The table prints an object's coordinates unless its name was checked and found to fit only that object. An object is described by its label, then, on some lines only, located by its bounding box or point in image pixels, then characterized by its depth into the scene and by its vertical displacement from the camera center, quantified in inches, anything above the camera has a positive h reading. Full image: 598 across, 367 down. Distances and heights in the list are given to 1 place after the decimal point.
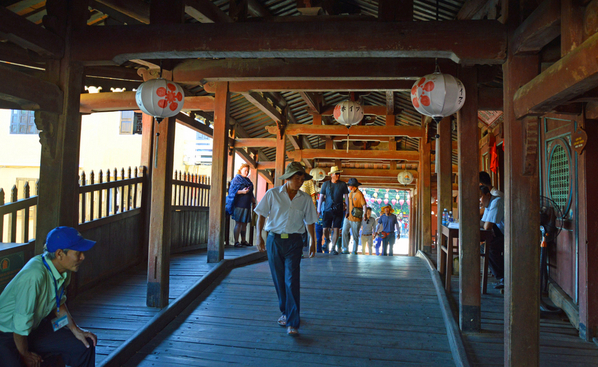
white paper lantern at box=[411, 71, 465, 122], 160.7 +44.4
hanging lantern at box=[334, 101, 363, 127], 280.5 +63.0
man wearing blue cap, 93.7 -29.0
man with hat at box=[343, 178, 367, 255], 354.3 -8.7
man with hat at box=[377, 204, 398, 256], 492.7 -29.2
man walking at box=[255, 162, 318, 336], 168.1 -12.9
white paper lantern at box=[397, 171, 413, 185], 567.5 +37.5
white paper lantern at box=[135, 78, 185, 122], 172.4 +43.1
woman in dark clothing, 328.2 +1.0
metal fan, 204.3 -9.9
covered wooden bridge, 126.7 +23.6
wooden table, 210.4 -29.0
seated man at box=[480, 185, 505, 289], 224.5 -12.5
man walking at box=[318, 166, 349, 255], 329.1 -0.4
